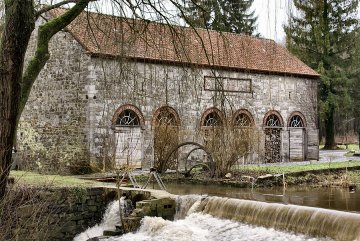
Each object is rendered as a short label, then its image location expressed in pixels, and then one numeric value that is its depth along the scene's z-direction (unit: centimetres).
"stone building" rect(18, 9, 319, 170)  2023
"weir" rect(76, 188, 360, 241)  1005
